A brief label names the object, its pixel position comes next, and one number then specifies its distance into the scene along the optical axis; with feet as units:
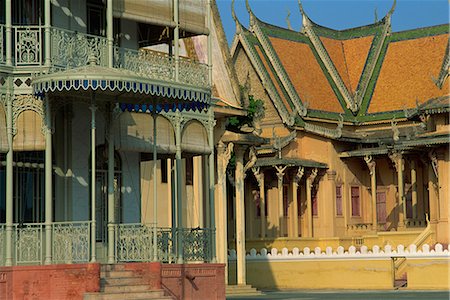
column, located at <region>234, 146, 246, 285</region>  111.14
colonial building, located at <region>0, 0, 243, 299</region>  64.95
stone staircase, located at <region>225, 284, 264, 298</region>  106.93
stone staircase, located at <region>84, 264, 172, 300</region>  64.03
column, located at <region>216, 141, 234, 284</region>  105.29
